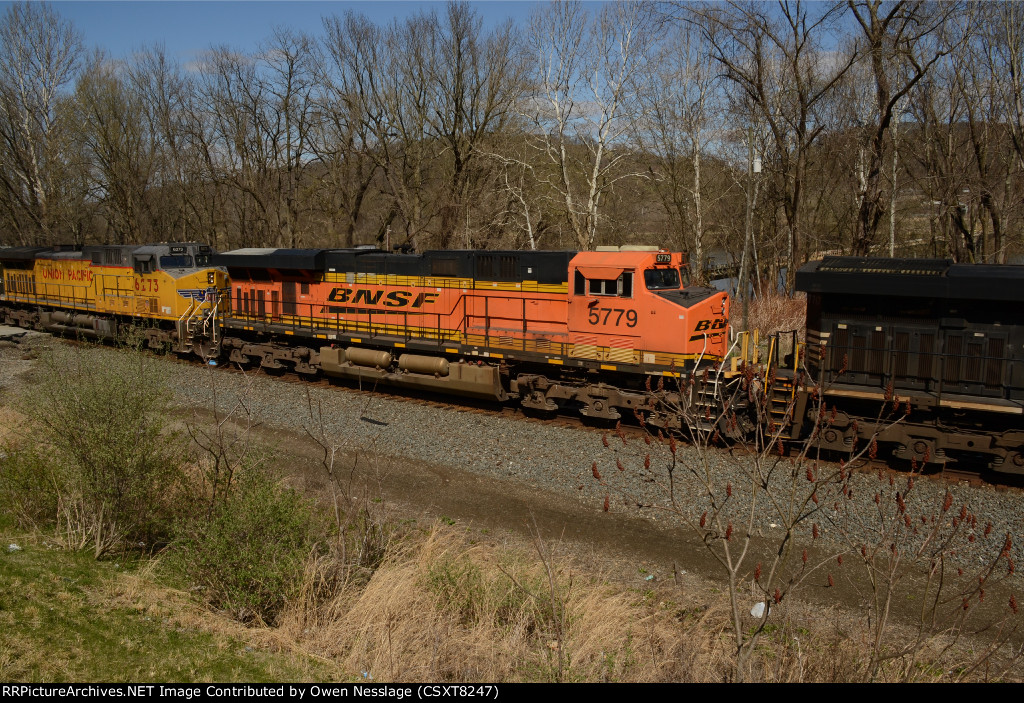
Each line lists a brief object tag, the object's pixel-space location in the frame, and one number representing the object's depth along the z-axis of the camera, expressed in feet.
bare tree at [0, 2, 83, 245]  131.75
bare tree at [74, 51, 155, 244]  136.67
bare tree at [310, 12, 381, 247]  115.65
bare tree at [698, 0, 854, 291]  73.26
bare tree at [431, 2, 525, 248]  104.53
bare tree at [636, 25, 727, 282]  89.66
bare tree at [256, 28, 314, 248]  131.64
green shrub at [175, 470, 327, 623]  22.36
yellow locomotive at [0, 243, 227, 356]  69.26
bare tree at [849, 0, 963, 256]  63.52
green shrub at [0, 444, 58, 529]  27.71
